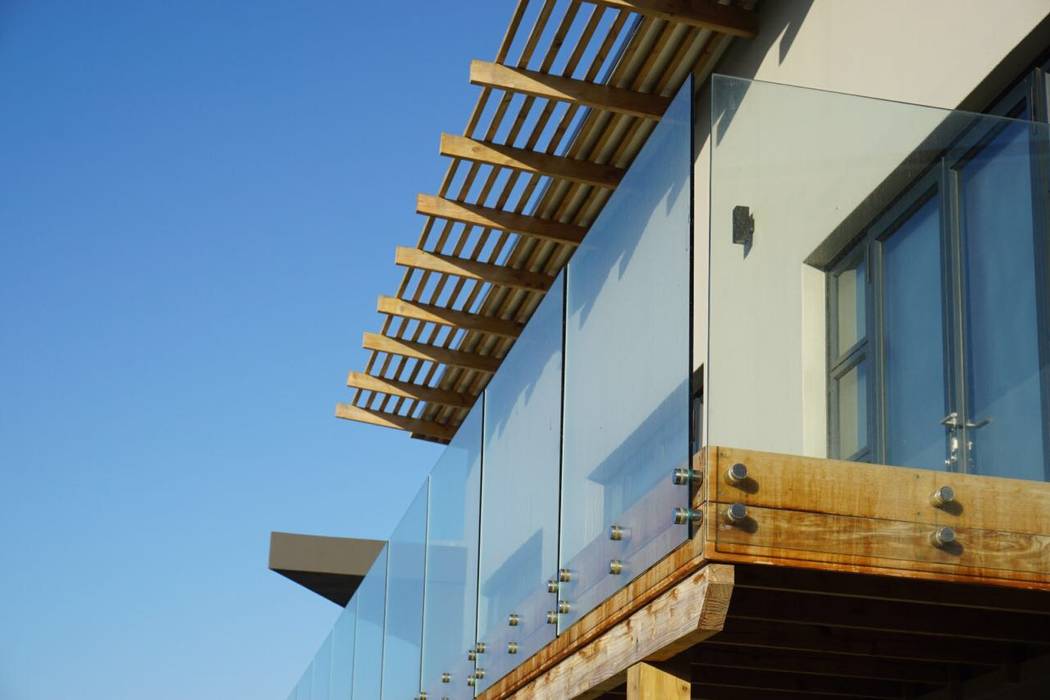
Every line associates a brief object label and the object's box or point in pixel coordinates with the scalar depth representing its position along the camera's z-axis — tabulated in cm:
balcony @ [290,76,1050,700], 391
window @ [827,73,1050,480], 417
